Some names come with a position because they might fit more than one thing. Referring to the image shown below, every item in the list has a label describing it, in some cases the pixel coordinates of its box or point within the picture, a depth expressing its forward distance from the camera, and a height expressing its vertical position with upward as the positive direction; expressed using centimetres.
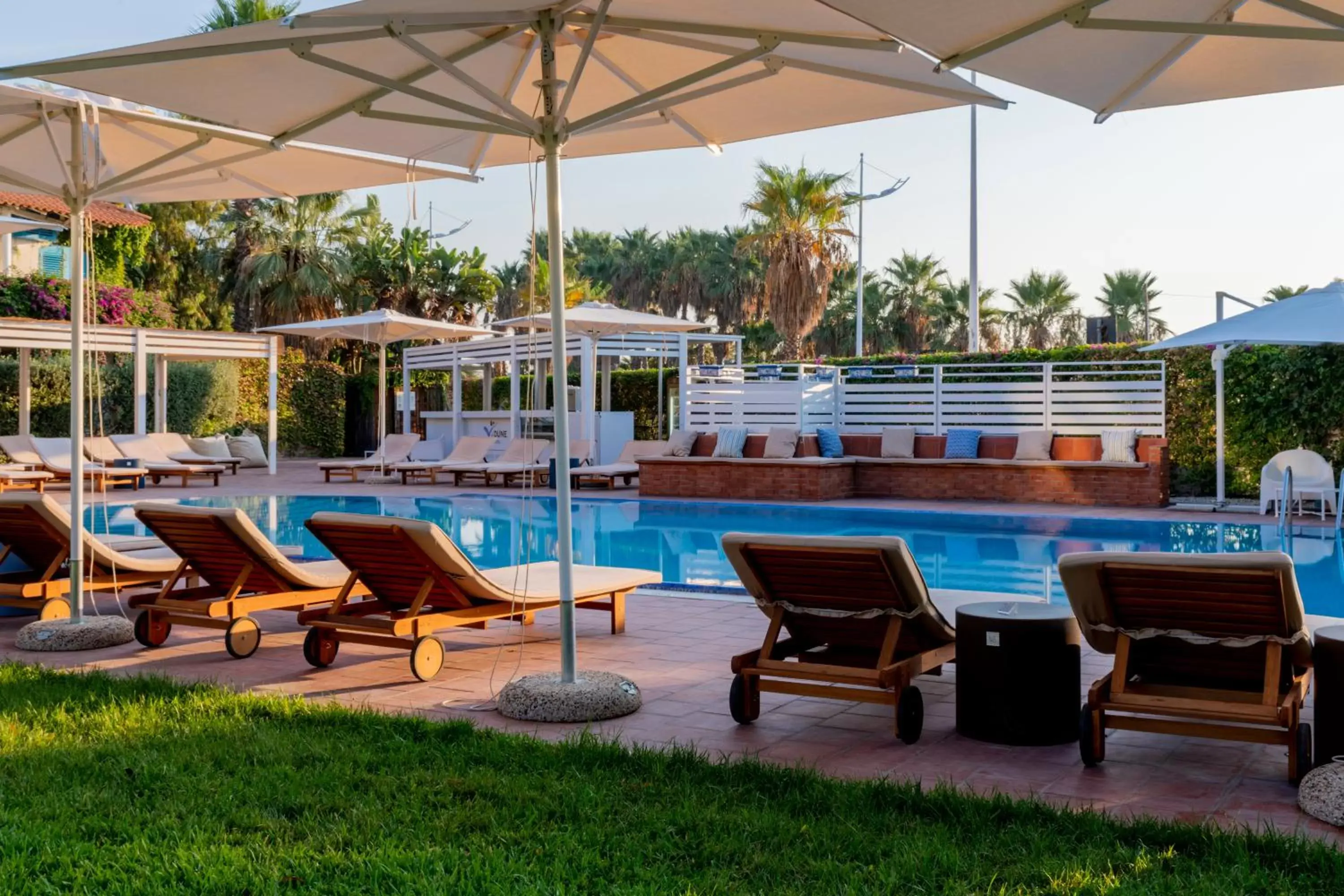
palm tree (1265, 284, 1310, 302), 2716 +289
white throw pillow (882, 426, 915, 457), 1725 -26
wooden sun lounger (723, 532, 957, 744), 445 -78
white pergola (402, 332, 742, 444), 2038 +129
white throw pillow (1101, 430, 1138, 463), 1555 -30
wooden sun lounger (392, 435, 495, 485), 2025 -61
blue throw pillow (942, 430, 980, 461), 1680 -29
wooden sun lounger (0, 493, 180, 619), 675 -80
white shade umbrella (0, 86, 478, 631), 643 +151
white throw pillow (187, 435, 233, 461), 2225 -45
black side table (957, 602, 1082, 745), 437 -92
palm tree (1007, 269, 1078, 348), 4350 +414
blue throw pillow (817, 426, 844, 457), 1761 -30
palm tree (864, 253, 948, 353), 4331 +465
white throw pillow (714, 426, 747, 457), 1772 -28
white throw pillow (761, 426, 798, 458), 1739 -28
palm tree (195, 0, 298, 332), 3116 +607
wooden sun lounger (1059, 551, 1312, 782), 381 -73
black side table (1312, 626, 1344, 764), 372 -84
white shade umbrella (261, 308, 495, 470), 2039 +159
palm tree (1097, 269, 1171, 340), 4388 +439
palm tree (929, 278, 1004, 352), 4306 +374
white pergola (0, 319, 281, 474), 1997 +134
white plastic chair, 1274 -57
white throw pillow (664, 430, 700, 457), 1809 -30
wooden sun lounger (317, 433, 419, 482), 2075 -60
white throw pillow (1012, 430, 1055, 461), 1619 -30
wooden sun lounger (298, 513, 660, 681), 552 -82
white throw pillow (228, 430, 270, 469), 2428 -53
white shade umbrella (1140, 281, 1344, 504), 1097 +92
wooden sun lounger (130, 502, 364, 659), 607 -81
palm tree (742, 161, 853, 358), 2841 +432
